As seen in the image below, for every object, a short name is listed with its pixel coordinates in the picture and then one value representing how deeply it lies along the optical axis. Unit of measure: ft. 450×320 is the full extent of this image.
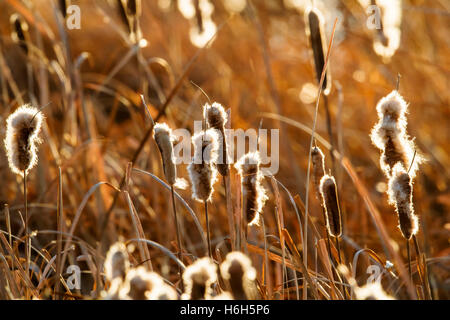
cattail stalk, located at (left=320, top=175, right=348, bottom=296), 16.99
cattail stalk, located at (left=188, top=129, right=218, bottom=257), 16.86
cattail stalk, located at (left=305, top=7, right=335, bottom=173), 18.38
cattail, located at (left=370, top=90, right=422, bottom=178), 16.94
